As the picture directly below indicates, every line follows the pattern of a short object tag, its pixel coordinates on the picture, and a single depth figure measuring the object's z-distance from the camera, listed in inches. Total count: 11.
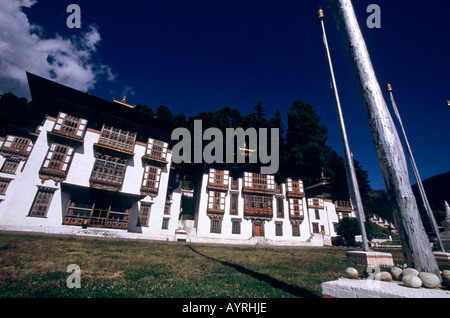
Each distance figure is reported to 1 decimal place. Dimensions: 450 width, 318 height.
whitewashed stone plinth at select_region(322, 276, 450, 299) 82.0
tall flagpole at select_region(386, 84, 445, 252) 412.5
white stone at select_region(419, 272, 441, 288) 97.9
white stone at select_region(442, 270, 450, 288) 99.0
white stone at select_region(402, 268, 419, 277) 109.7
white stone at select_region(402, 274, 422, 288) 96.3
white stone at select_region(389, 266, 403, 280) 119.1
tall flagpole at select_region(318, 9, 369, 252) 215.2
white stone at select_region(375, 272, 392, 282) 122.0
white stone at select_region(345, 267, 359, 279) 137.7
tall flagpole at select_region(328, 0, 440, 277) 119.6
